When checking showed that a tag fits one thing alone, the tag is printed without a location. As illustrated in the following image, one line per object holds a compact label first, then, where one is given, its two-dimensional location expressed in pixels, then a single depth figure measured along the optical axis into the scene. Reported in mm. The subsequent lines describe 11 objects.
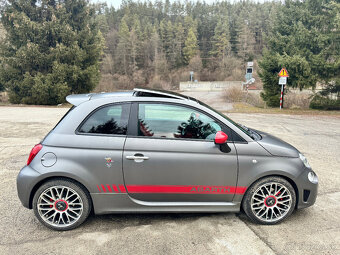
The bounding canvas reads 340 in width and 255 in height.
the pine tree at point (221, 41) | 77188
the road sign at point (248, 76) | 23062
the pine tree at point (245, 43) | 72931
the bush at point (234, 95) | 25630
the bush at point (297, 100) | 18891
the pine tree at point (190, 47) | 77250
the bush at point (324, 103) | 17309
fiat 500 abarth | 3094
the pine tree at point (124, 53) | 70000
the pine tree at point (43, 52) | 20328
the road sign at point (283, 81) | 16125
